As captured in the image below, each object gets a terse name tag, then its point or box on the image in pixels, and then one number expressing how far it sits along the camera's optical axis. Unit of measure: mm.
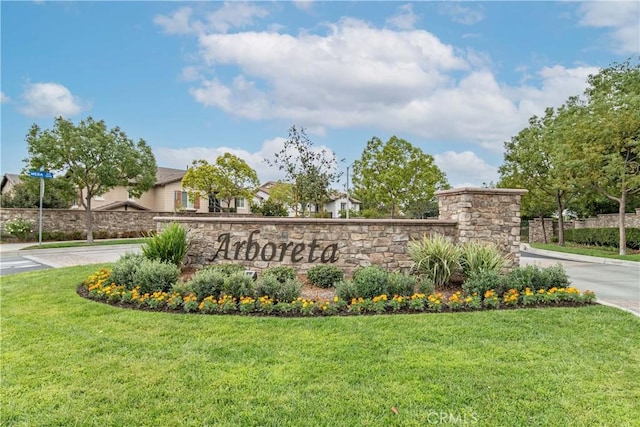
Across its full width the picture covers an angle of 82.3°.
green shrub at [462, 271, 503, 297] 6090
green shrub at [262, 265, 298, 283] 6918
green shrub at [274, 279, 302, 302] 5730
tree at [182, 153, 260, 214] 28891
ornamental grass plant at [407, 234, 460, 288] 6887
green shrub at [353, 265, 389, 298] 5863
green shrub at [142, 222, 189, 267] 7797
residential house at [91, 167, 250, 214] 31047
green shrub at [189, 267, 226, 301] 5891
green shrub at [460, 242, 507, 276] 6727
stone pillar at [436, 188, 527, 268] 7551
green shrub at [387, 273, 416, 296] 5941
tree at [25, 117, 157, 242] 18297
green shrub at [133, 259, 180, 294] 6289
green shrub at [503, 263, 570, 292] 6301
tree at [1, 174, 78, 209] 19328
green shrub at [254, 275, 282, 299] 5793
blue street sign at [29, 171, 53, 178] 16819
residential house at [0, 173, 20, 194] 32834
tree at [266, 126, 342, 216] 13477
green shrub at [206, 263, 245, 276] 7230
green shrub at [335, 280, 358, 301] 5914
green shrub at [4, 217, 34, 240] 19375
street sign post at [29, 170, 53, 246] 16723
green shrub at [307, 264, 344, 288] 7129
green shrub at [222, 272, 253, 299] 5836
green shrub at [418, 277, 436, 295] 6156
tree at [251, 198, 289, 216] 34875
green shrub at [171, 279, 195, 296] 5984
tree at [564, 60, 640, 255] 14266
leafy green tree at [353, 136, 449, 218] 27781
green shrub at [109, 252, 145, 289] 6621
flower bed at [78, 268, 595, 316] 5402
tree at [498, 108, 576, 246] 20438
